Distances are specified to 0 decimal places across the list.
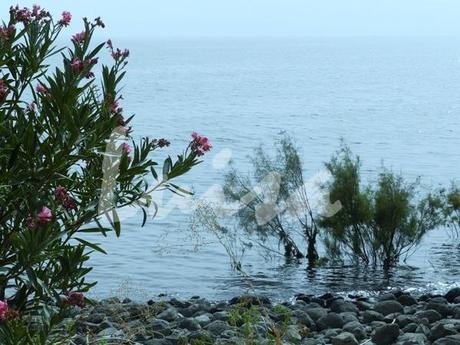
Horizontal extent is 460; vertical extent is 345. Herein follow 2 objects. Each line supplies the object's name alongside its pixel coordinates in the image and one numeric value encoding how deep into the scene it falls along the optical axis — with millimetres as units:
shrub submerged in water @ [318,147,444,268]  14195
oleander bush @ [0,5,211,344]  4113
